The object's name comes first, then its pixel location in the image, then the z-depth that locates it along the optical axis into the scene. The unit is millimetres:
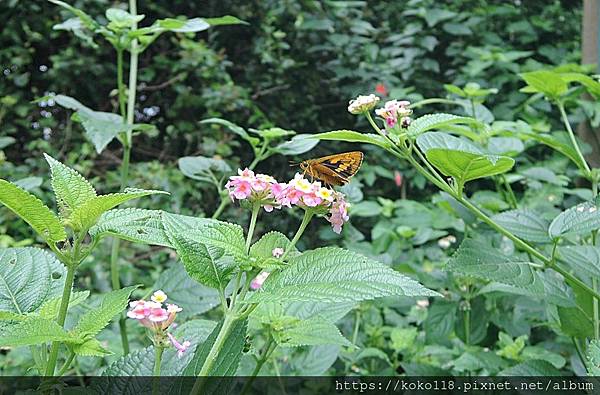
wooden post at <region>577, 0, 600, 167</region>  1551
